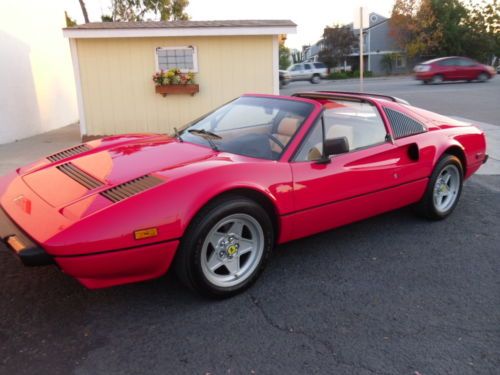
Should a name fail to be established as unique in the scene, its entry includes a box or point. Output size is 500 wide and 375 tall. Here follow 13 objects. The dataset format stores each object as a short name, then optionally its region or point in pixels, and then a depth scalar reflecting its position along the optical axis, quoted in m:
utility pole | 9.17
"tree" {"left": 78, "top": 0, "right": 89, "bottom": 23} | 23.95
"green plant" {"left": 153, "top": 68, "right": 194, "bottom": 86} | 9.12
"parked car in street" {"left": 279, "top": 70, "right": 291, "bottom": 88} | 29.53
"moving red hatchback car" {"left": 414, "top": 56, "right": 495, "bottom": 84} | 25.56
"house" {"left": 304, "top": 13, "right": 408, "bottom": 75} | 50.12
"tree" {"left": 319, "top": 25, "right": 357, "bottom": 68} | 47.62
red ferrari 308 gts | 2.49
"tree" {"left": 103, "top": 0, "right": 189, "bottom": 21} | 34.50
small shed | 9.01
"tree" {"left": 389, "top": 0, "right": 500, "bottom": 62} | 43.72
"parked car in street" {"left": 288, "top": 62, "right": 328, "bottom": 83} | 35.50
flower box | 9.19
